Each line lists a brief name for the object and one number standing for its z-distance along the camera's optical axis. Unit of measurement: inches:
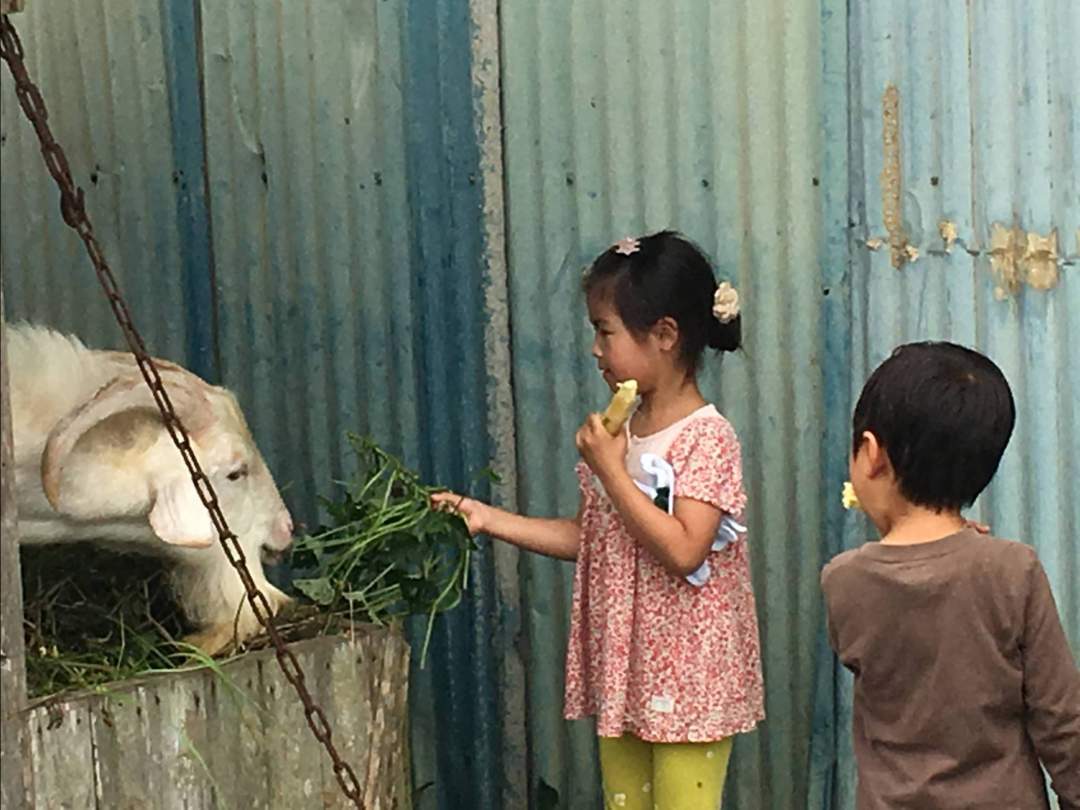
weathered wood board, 132.0
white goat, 138.2
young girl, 143.4
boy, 112.7
